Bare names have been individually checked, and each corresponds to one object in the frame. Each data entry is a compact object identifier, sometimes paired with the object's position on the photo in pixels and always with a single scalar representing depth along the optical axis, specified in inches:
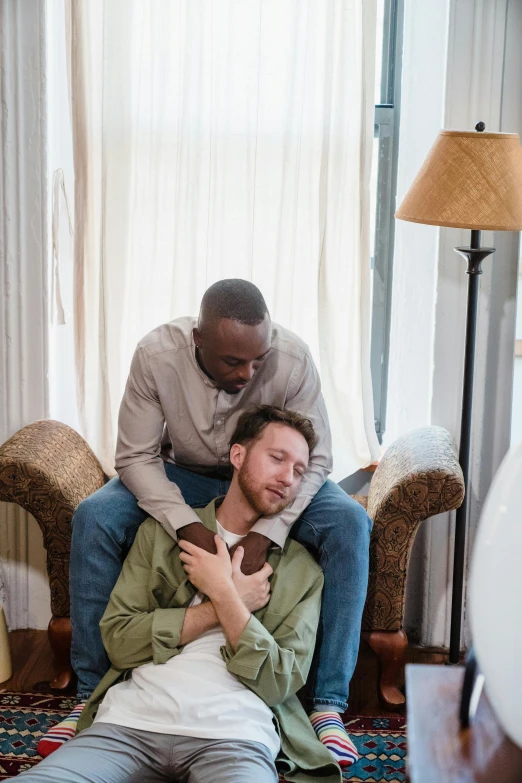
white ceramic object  30.0
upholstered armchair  93.5
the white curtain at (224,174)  108.3
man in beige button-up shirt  84.4
